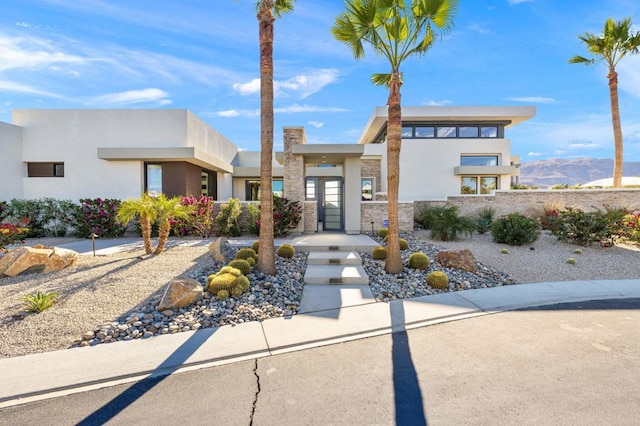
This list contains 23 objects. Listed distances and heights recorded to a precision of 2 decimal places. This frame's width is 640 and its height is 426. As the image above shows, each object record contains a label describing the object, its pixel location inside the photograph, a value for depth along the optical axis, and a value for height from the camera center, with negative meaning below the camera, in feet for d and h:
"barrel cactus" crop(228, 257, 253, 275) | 21.87 -4.28
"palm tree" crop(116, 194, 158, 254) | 26.81 -0.42
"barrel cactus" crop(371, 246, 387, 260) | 27.68 -4.33
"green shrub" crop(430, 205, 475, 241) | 36.40 -2.23
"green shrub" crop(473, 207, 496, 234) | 40.62 -1.73
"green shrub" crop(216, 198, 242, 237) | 40.63 -1.48
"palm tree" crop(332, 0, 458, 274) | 22.66 +14.07
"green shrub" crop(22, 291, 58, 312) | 16.24 -5.20
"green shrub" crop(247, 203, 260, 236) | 40.41 -1.48
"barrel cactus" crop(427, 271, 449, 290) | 21.48 -5.30
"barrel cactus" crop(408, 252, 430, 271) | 24.75 -4.54
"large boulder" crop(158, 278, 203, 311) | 17.01 -5.08
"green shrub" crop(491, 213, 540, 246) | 33.24 -2.67
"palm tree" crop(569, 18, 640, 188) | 50.42 +27.14
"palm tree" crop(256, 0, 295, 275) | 22.34 +5.61
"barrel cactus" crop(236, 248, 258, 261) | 25.00 -3.93
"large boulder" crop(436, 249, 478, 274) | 25.36 -4.62
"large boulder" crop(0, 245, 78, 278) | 21.86 -4.00
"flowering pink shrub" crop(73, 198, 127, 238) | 39.93 -1.55
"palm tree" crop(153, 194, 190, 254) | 28.04 -0.46
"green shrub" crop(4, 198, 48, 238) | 41.19 -0.77
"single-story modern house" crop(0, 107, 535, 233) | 41.70 +7.10
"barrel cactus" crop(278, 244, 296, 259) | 27.84 -4.09
